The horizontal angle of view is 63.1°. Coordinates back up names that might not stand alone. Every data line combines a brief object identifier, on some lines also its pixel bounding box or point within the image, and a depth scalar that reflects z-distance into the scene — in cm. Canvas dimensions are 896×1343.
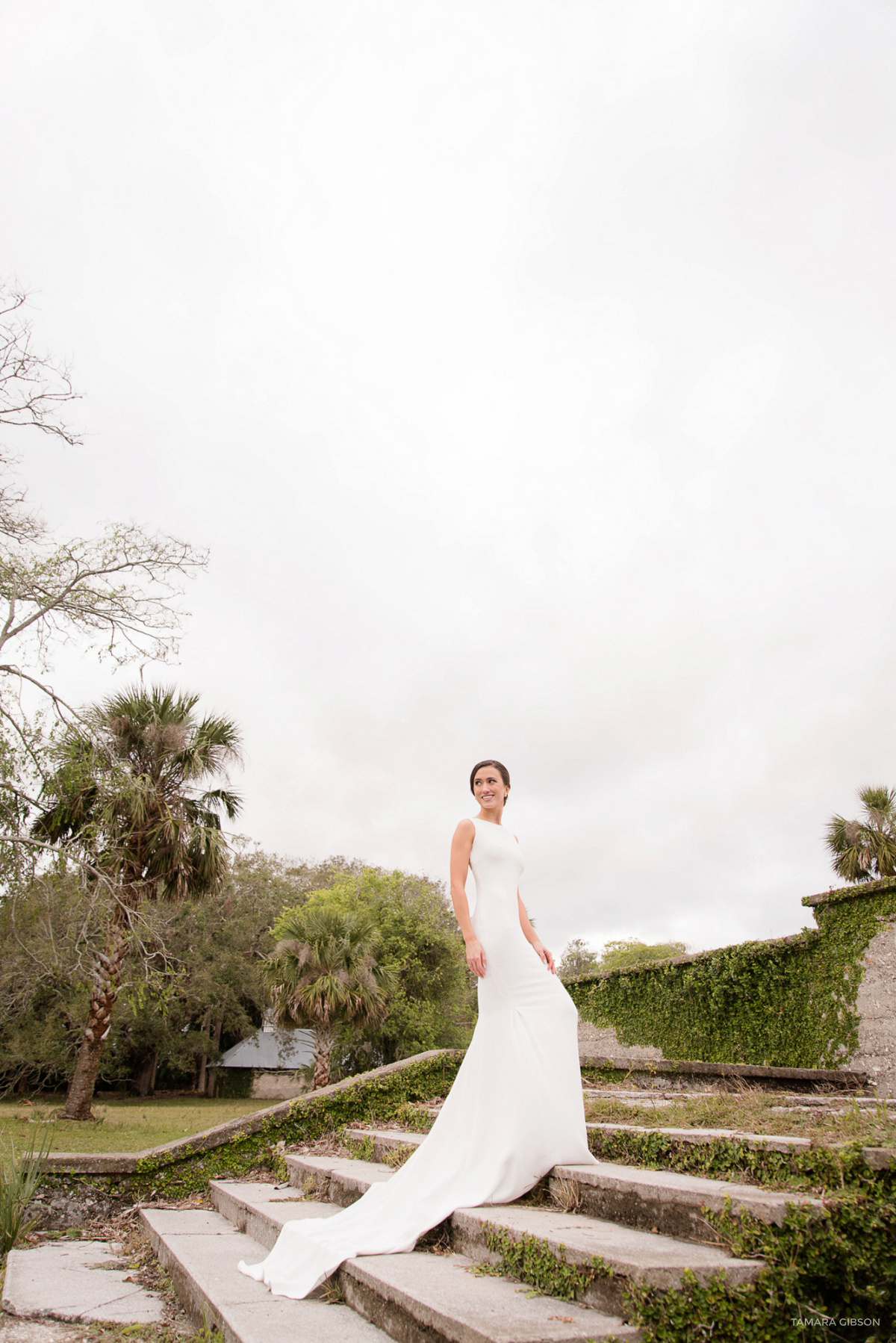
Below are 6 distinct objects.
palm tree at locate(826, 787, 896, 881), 1909
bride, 326
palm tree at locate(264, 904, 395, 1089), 1731
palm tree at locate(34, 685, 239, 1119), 1507
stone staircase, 213
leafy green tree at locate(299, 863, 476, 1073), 2930
